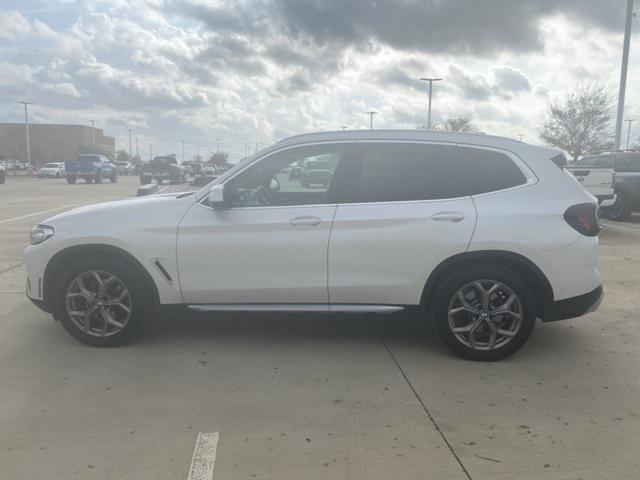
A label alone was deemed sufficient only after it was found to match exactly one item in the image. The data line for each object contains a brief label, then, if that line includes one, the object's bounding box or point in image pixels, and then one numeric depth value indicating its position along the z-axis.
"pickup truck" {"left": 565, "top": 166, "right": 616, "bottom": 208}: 11.09
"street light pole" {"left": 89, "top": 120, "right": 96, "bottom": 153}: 98.72
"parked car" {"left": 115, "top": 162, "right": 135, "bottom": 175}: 66.69
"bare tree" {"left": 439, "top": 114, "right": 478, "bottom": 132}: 43.94
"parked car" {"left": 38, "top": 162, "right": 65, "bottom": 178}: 48.78
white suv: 3.96
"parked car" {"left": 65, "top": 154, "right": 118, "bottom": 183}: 33.88
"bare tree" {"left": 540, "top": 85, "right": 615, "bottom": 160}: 31.23
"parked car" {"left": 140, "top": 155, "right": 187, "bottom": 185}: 28.29
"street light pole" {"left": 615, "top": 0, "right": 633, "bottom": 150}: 18.30
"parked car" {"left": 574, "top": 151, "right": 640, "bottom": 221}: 13.14
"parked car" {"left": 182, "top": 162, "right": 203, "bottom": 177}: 33.31
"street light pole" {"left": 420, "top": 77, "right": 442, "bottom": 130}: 39.36
